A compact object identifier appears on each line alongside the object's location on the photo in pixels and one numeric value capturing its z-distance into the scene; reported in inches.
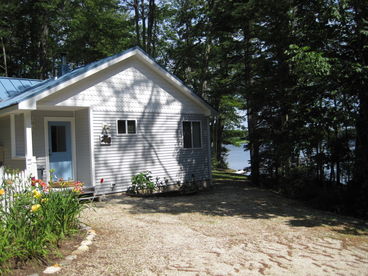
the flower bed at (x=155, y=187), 439.8
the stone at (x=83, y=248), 194.2
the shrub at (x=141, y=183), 438.9
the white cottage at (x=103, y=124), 381.4
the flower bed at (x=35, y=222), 165.3
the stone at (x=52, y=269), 161.0
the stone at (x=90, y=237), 214.1
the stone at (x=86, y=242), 204.2
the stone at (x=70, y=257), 178.6
